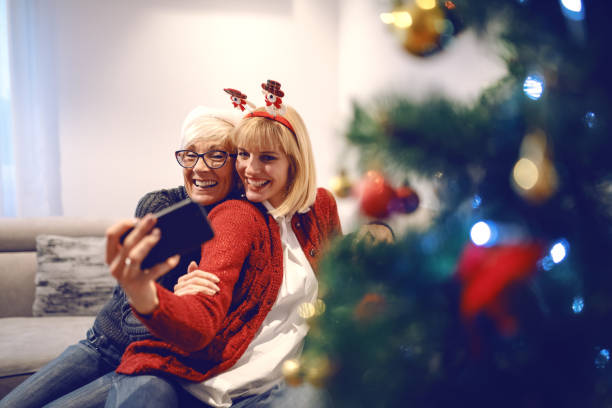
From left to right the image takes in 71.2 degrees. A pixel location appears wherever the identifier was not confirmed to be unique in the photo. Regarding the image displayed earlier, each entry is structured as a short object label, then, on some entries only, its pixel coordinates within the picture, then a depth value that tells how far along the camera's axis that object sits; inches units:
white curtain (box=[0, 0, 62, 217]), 110.3
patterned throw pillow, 76.2
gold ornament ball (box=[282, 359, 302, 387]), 20.3
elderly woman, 45.0
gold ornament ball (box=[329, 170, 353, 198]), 20.2
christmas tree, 16.0
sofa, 70.1
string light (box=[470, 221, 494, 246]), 16.5
